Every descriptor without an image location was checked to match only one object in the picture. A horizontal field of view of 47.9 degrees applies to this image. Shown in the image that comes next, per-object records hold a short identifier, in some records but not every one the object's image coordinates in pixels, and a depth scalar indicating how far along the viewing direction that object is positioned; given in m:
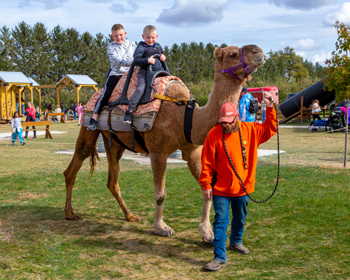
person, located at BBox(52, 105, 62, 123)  33.71
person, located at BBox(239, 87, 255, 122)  10.64
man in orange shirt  4.11
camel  4.52
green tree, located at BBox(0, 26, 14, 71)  52.75
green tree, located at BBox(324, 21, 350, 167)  9.55
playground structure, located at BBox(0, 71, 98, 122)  30.89
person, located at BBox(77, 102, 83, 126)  29.06
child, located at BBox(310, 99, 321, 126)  22.91
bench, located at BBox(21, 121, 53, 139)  18.88
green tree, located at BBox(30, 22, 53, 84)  54.81
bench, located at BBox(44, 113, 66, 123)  30.44
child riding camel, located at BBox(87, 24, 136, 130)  5.87
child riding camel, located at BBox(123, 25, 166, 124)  5.31
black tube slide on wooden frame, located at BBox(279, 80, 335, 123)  26.41
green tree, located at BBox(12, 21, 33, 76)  54.09
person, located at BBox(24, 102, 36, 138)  20.55
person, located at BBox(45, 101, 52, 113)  40.72
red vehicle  30.84
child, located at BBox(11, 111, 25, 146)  16.69
